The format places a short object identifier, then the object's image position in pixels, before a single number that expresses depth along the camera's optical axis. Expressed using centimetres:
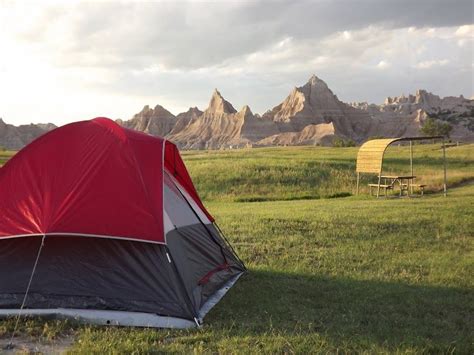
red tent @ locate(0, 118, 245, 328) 682
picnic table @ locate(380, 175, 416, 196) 2550
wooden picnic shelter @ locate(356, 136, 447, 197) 2608
